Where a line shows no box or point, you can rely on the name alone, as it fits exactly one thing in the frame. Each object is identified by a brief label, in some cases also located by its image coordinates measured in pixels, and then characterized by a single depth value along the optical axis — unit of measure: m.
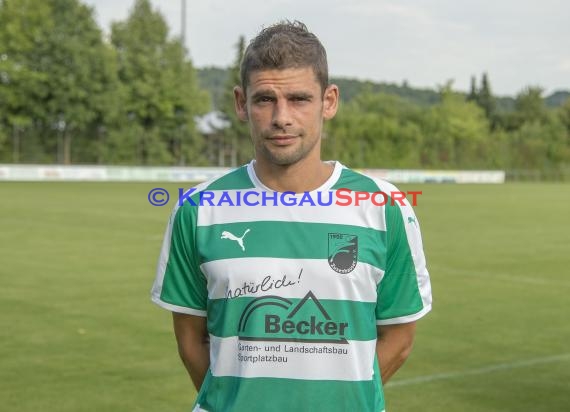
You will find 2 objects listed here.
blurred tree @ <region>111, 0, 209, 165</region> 75.19
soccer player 3.08
